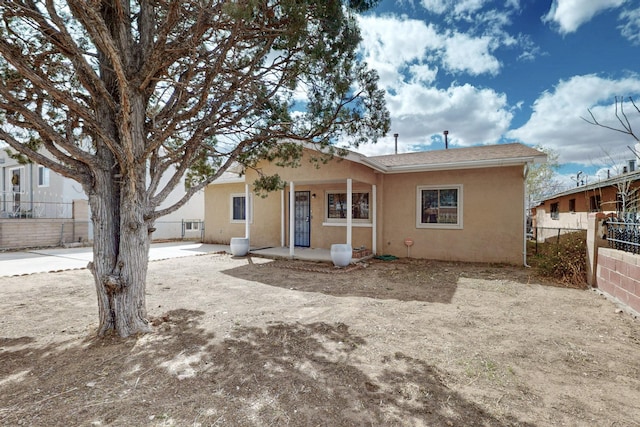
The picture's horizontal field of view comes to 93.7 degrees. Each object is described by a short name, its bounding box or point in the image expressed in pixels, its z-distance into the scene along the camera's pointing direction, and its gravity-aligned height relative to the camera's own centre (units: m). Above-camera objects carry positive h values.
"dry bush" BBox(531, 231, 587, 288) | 6.80 -1.08
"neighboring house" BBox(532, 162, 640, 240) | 12.82 +0.73
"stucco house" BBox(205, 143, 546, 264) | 8.91 +0.49
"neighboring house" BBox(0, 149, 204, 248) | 14.07 +0.78
